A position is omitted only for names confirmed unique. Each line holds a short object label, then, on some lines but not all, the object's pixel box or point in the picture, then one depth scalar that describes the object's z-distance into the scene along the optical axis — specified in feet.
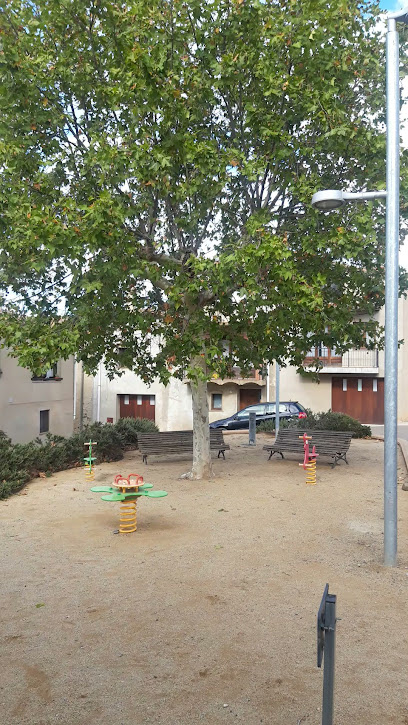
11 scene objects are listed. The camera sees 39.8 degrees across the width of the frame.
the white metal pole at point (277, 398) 59.83
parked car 78.95
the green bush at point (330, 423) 66.74
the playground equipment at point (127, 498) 27.30
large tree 33.58
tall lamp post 21.81
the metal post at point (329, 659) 9.19
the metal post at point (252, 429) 59.82
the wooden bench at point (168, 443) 48.21
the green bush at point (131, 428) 58.70
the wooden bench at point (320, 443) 46.57
